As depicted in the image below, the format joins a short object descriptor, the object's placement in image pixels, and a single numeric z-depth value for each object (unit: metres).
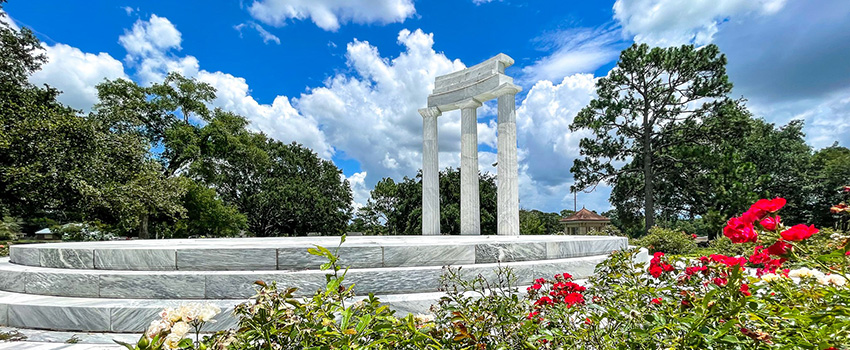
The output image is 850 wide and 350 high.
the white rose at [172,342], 1.39
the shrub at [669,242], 14.33
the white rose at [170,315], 1.51
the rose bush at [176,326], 1.37
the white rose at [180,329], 1.42
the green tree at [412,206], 25.59
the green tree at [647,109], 21.42
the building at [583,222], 32.34
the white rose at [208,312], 1.56
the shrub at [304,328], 1.64
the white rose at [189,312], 1.53
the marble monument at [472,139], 12.02
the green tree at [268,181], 25.20
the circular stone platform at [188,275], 4.80
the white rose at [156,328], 1.46
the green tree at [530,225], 26.92
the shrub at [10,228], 24.36
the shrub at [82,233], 18.22
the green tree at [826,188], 25.41
